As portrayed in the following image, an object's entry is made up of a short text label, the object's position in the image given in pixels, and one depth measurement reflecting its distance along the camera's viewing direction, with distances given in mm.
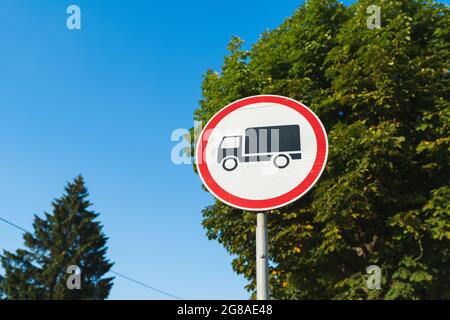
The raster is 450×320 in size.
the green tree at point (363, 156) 12266
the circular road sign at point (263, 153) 3352
